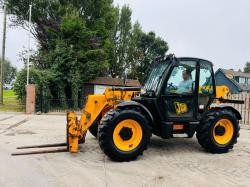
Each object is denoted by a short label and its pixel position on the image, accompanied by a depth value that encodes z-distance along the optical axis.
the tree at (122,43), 23.76
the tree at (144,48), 24.06
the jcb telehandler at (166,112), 4.19
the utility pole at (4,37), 14.92
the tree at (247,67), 58.91
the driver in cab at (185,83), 4.61
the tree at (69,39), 12.87
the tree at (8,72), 64.50
